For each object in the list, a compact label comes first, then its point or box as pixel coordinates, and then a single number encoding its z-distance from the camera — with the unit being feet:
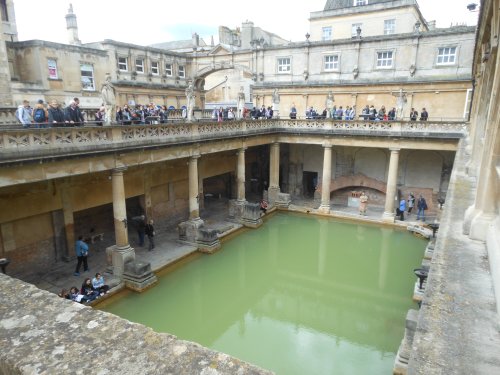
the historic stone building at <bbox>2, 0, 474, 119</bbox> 69.77
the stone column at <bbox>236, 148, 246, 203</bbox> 67.21
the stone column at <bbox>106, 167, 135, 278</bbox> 42.80
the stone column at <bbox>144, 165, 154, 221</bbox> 57.93
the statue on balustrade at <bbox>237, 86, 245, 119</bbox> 65.92
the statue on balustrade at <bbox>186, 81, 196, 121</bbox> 50.98
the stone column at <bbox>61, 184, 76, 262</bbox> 45.88
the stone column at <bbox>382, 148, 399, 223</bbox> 66.74
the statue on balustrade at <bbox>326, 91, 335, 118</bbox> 68.39
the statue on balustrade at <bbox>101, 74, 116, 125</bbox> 39.45
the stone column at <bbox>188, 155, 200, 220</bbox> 55.01
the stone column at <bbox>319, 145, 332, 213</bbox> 72.28
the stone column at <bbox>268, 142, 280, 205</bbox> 77.20
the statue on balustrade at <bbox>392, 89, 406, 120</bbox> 63.40
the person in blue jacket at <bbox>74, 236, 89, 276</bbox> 42.50
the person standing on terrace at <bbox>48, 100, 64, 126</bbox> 34.81
